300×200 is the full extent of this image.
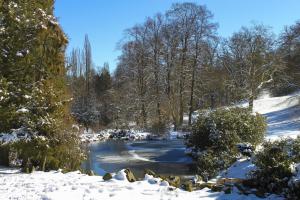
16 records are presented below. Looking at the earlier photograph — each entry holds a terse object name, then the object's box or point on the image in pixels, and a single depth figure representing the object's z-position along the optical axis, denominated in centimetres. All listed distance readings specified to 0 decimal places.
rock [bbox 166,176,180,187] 1120
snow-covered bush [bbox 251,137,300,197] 1003
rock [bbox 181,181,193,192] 1074
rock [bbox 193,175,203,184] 1231
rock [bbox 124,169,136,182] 1160
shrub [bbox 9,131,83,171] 1523
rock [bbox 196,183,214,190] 1107
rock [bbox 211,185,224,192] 1057
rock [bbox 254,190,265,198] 995
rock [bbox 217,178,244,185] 1123
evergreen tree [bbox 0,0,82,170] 1480
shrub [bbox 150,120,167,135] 3971
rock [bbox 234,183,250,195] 1020
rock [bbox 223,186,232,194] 1028
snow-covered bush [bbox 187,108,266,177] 1872
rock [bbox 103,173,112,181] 1186
